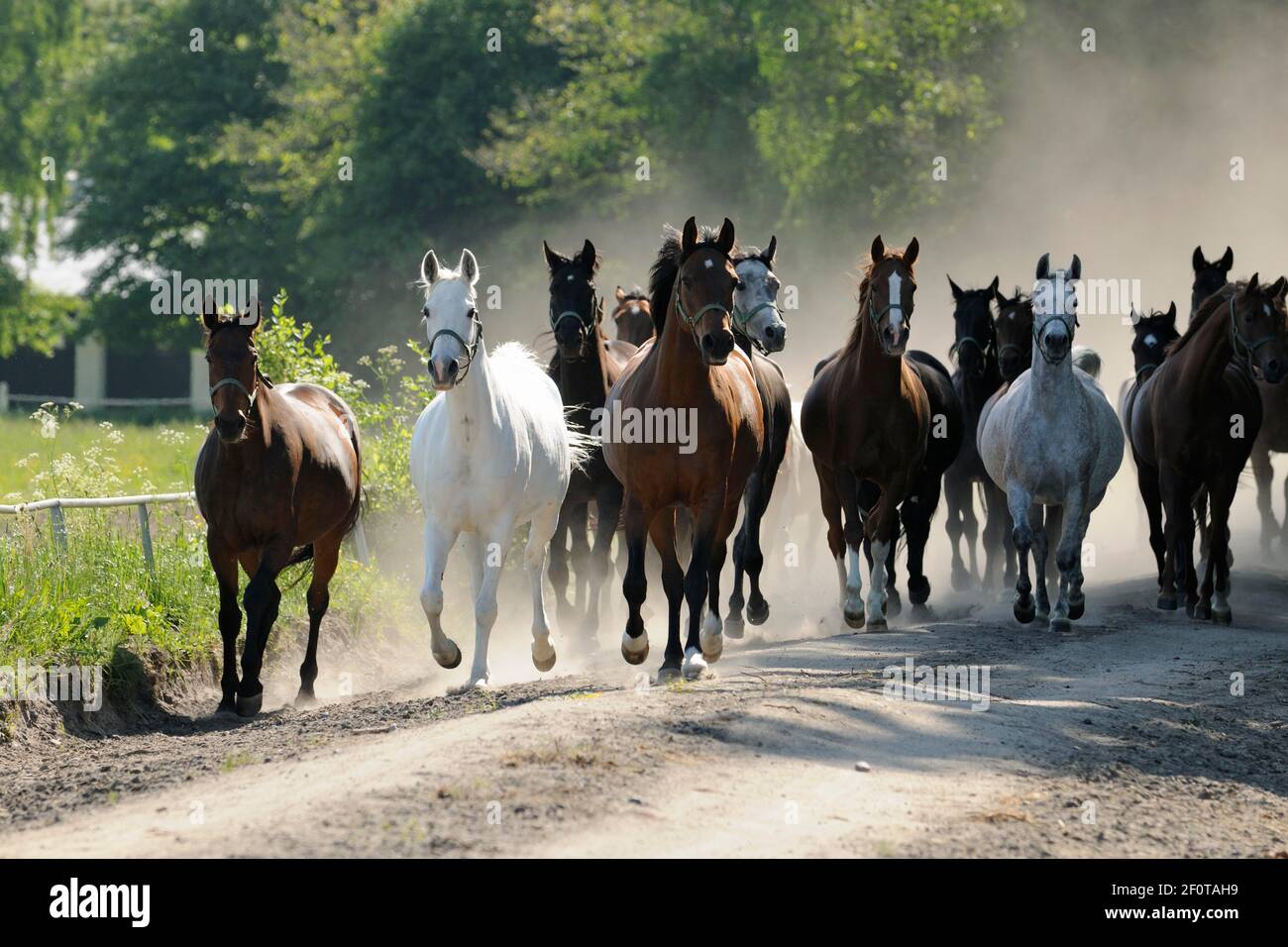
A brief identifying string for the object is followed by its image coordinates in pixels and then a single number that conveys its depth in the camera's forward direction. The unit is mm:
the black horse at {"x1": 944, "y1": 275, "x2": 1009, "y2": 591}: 16016
